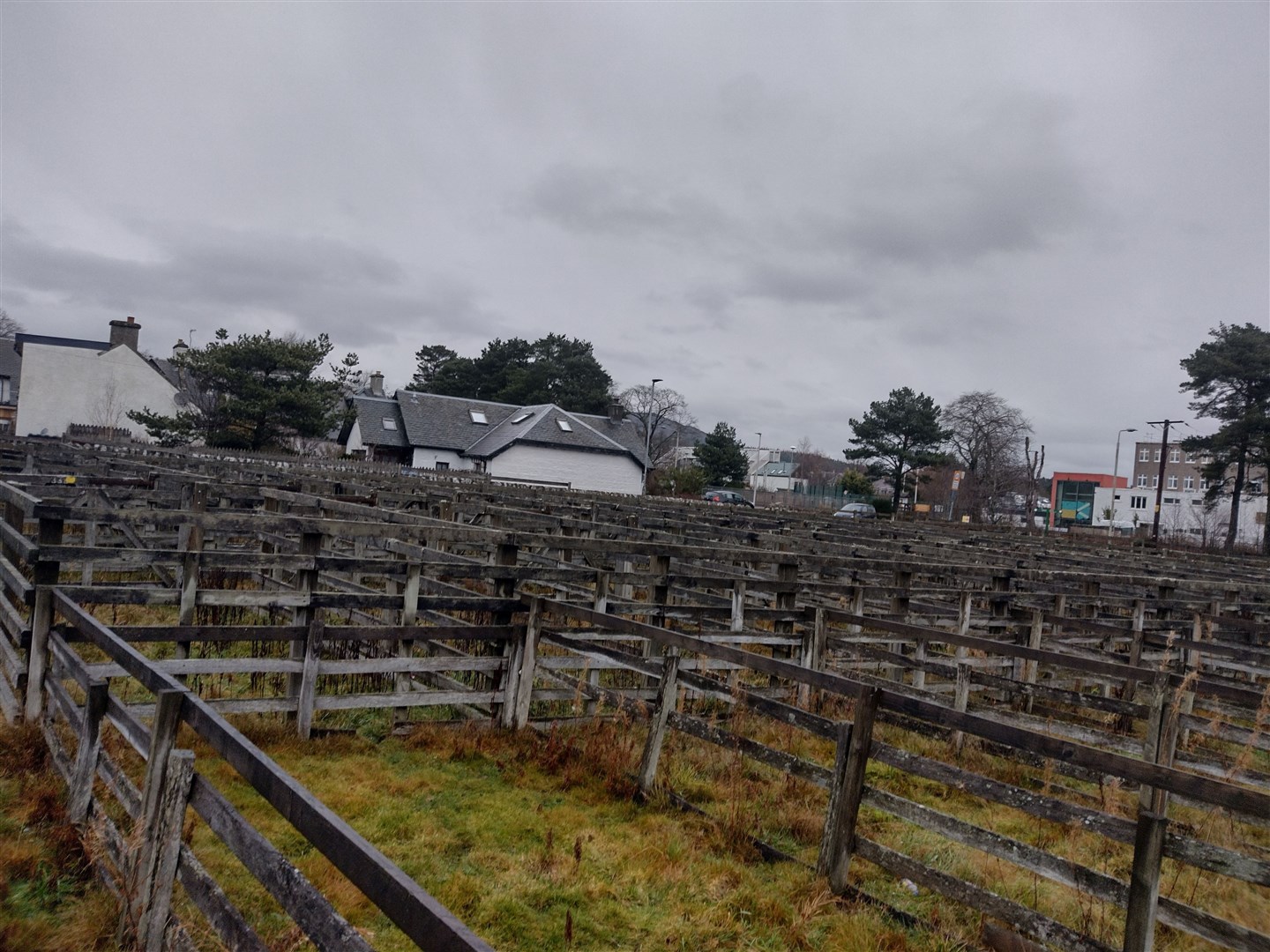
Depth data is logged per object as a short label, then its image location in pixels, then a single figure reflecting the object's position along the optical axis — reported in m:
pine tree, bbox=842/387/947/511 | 65.62
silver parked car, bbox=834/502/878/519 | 59.25
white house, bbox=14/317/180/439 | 57.16
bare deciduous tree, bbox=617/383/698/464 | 89.81
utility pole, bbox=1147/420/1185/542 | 46.27
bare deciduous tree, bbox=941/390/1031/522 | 73.50
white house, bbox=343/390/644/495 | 56.97
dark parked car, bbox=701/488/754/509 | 61.72
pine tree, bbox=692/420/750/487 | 71.88
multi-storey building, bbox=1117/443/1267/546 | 59.80
